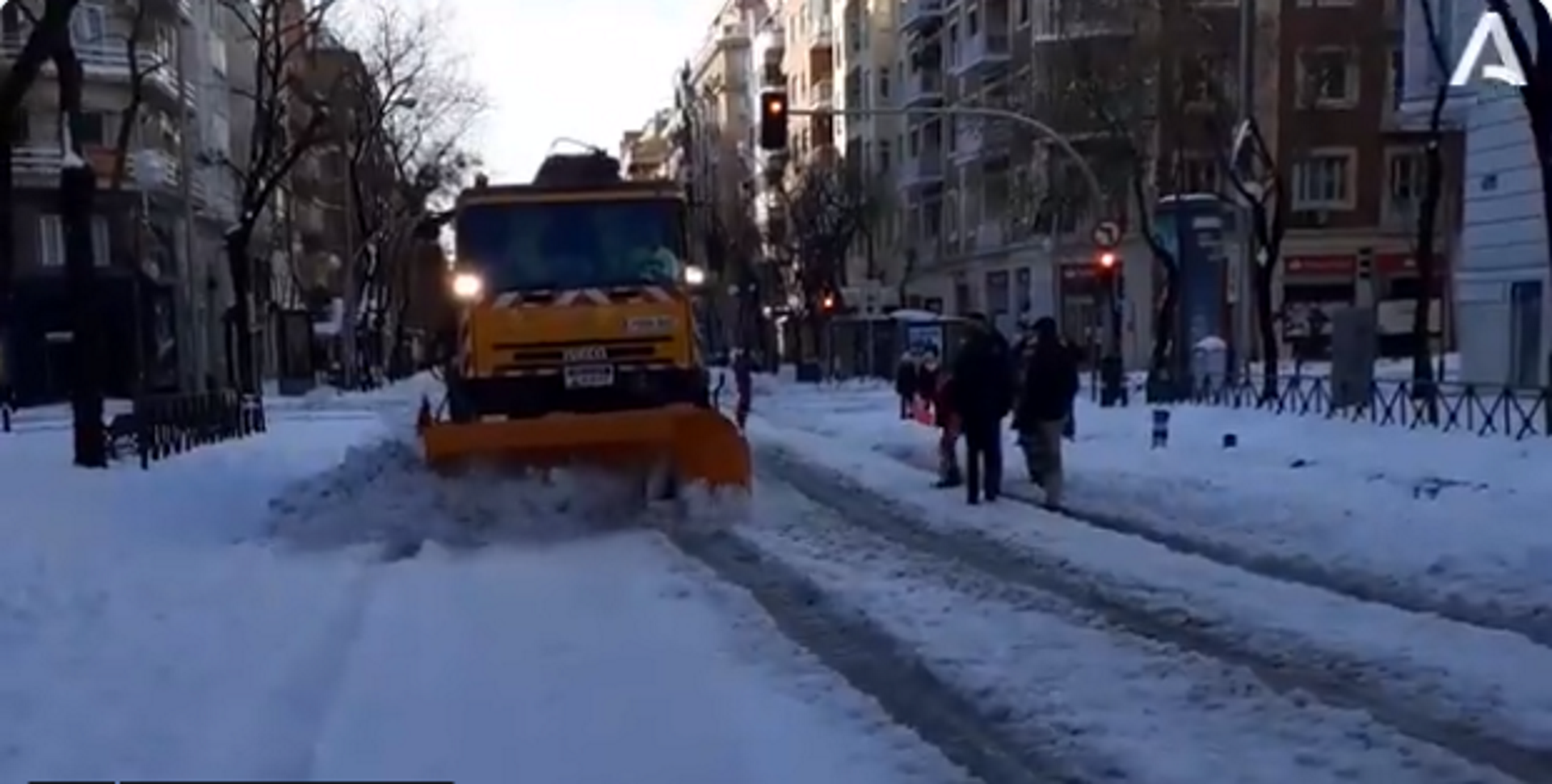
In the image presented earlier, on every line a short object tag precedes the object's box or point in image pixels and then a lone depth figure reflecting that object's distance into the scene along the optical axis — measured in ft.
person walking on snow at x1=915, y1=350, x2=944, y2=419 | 102.78
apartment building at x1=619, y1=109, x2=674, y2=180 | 565.53
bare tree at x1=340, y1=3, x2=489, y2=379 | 184.85
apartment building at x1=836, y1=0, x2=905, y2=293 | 281.33
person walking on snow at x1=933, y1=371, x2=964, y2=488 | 68.95
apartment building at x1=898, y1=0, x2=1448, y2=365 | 150.51
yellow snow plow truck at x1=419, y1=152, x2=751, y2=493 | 57.72
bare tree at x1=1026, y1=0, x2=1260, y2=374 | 139.64
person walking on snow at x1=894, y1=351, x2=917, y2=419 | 115.65
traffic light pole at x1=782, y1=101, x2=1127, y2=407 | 113.70
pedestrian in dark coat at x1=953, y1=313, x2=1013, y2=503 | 61.98
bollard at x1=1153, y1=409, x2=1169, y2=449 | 85.81
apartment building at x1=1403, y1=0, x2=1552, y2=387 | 107.65
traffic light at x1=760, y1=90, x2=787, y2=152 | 110.83
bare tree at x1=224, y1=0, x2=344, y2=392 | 132.16
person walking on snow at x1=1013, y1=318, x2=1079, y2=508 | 61.41
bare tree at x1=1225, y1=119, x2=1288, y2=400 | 117.29
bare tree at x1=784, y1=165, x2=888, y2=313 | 248.73
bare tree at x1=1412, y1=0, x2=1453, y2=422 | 105.09
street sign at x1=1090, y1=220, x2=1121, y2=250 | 108.47
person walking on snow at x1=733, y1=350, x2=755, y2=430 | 108.58
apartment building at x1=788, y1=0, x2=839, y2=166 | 327.26
